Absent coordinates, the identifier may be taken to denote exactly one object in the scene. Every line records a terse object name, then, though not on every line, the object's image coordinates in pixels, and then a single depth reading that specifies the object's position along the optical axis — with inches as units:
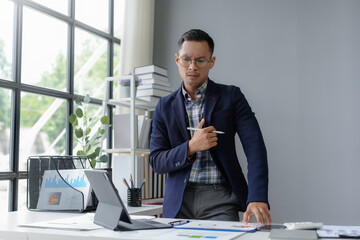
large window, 118.6
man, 73.2
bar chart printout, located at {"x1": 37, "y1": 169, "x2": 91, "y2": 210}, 78.9
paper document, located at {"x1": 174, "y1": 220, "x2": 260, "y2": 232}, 54.0
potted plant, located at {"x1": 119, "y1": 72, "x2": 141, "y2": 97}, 134.0
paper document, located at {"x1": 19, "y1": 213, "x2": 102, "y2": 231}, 54.8
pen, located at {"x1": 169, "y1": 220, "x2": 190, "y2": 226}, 58.7
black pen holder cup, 109.4
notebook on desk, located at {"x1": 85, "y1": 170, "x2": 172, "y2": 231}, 53.3
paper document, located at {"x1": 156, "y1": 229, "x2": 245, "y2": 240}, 47.6
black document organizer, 85.8
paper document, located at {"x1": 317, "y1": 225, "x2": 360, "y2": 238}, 47.8
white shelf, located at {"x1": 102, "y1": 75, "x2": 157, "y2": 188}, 128.2
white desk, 48.5
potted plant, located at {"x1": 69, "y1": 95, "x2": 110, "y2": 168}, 123.5
